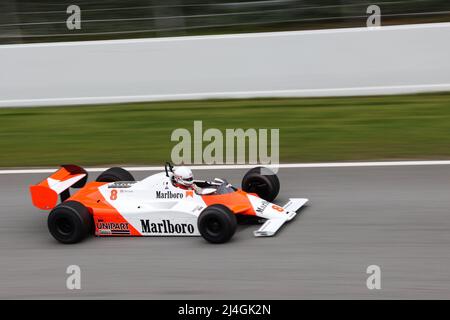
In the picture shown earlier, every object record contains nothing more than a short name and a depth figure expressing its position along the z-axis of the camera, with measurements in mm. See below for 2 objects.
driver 16328
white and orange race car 15977
